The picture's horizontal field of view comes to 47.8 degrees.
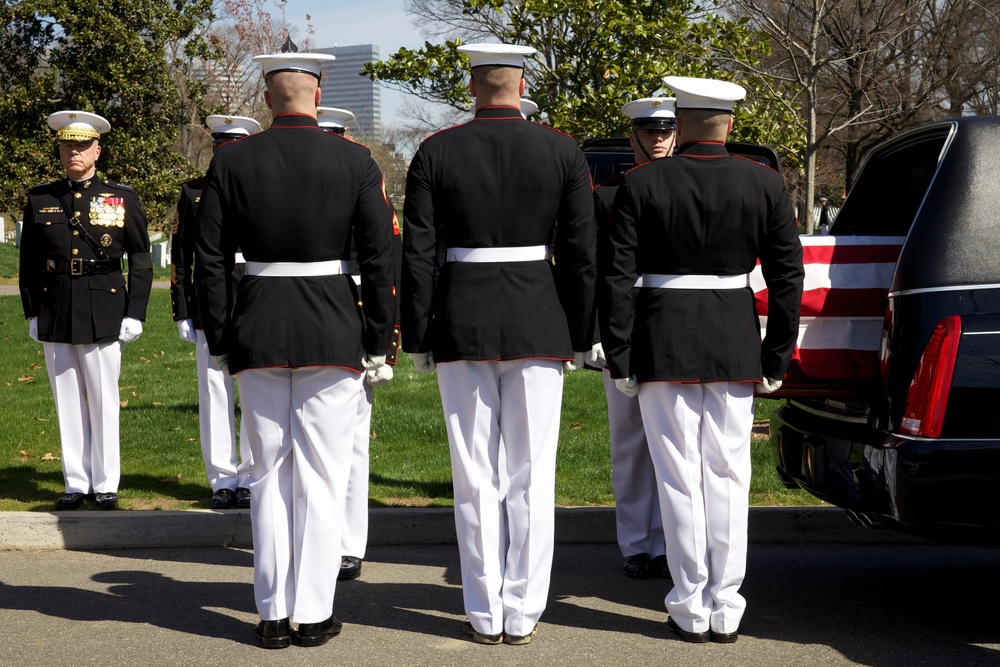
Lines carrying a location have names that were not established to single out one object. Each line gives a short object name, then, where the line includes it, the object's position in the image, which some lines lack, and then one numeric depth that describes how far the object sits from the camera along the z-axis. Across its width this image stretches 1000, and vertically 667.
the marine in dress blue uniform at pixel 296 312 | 4.23
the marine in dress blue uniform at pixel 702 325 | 4.25
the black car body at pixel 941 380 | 3.76
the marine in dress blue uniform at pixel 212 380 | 6.22
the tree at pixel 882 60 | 14.05
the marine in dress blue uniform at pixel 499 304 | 4.24
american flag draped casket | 4.33
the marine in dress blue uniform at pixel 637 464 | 5.26
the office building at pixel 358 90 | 49.02
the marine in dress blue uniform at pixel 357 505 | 5.10
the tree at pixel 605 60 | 13.06
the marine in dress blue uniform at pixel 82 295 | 6.23
